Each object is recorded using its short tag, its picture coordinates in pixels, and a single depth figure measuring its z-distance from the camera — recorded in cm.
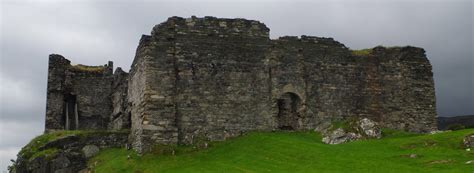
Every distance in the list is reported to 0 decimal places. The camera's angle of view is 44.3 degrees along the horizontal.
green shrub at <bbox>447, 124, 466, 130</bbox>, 3494
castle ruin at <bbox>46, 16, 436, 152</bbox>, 2750
